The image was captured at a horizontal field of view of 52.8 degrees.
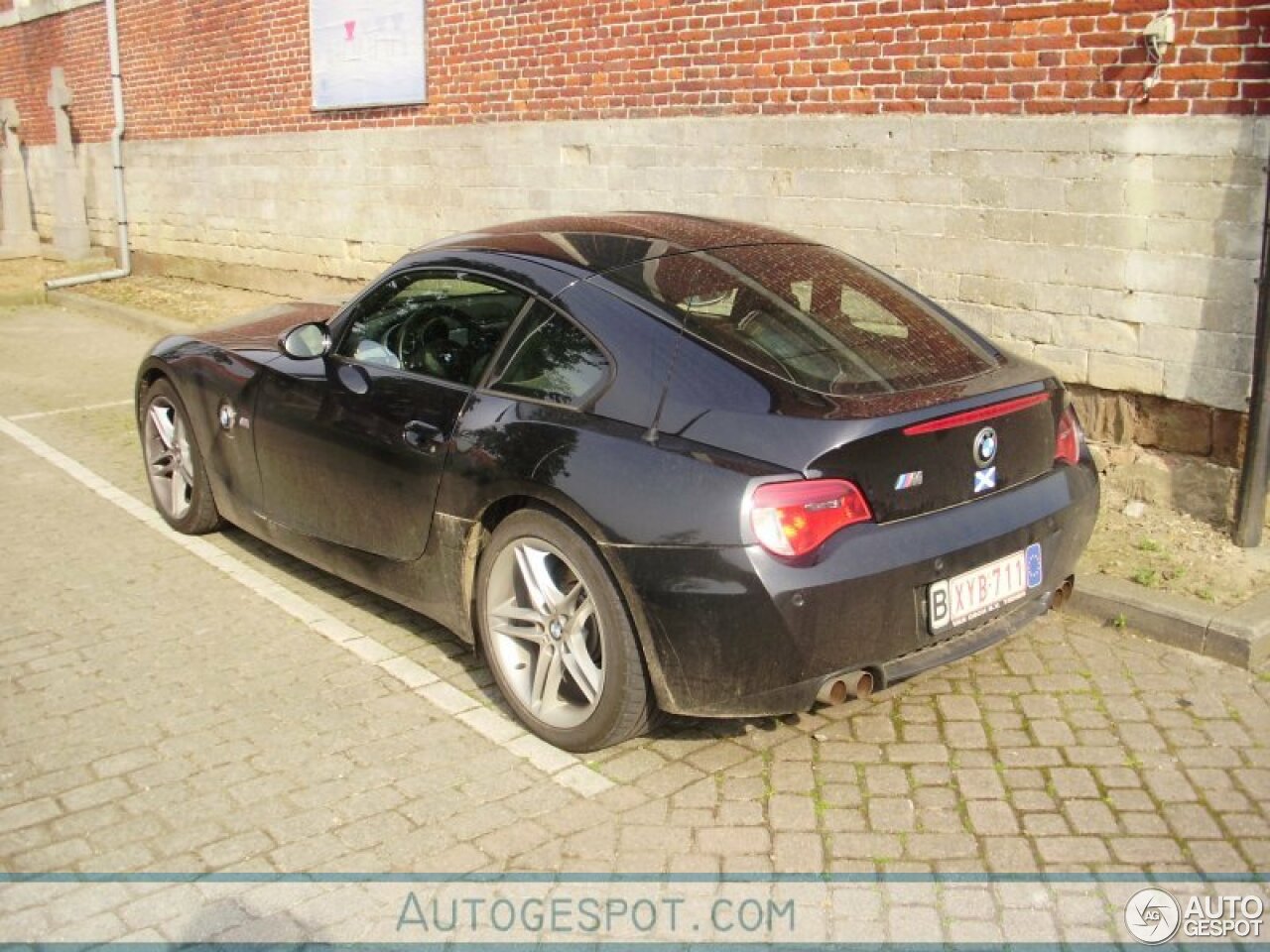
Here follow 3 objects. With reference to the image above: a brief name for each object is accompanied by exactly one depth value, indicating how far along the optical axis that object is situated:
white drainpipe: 16.72
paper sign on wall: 11.27
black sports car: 3.58
